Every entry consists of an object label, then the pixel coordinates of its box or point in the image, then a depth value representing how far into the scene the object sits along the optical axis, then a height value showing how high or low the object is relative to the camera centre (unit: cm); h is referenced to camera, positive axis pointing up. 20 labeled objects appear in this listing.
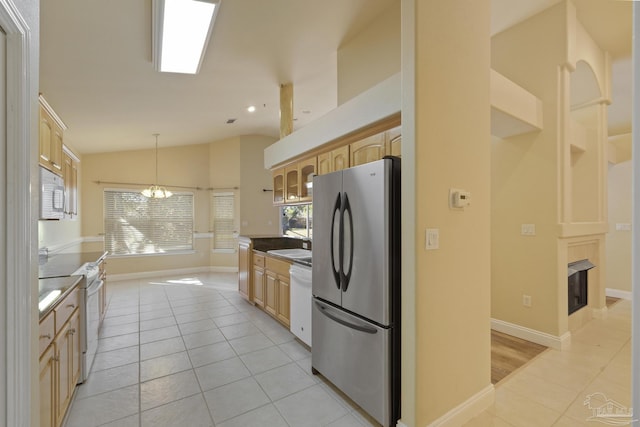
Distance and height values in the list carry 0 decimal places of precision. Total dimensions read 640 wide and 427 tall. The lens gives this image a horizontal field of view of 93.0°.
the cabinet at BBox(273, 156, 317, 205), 383 +46
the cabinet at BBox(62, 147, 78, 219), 386 +45
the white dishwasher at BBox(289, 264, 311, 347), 297 -89
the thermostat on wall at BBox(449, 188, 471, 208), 196 +10
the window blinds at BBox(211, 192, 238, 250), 733 -16
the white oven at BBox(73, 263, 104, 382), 245 -85
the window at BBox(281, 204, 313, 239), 538 -12
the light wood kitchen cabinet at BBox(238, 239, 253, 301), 466 -87
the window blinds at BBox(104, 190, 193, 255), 639 -19
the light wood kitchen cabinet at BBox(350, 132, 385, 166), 256 +58
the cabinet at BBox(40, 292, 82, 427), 149 -90
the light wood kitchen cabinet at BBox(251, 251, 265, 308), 421 -95
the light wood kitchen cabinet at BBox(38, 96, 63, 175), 245 +67
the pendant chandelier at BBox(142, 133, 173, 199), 589 +43
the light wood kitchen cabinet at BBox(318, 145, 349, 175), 304 +58
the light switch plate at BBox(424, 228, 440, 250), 181 -15
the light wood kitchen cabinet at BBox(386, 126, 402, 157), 237 +58
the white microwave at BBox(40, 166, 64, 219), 229 +15
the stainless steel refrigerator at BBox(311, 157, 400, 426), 192 -51
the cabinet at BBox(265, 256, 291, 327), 354 -94
